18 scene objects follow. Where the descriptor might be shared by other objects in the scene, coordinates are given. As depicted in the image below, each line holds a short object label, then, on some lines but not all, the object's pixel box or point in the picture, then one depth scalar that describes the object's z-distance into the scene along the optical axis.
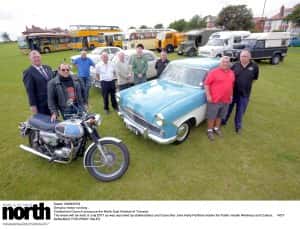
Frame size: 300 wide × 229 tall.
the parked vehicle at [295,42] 28.97
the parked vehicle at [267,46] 12.17
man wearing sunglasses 2.78
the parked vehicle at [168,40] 19.80
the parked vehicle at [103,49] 11.62
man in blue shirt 5.42
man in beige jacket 4.98
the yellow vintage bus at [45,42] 22.80
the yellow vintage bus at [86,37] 25.27
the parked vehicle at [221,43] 13.30
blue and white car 3.07
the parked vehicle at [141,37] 20.62
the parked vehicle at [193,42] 16.94
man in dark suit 2.96
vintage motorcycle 2.59
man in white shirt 4.69
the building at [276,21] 52.87
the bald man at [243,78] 3.47
